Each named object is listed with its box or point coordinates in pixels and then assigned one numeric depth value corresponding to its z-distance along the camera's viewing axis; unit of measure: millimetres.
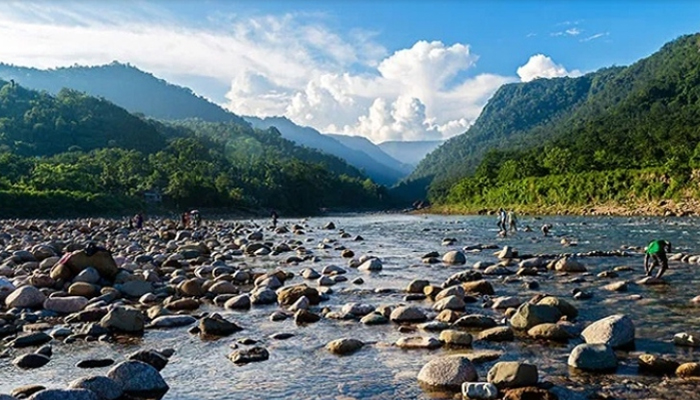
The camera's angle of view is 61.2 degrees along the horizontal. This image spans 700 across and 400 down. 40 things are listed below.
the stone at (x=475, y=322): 12633
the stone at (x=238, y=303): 15523
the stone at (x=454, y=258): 25062
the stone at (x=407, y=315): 13366
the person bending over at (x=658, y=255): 18750
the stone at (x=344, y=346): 11180
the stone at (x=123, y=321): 12672
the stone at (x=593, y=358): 9570
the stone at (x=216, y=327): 12609
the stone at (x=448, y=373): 8930
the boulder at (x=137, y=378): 8805
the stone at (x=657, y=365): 9328
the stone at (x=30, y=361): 10234
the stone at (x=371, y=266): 23328
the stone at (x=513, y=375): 8711
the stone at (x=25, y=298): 15063
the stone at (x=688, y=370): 9000
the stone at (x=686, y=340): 10711
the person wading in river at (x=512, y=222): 47406
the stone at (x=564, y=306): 13266
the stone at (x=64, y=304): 14746
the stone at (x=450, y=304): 14372
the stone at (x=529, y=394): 8141
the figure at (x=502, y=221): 44781
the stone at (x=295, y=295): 15992
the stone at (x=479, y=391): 8328
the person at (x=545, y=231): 42169
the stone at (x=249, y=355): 10688
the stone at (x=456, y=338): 11203
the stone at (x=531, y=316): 12273
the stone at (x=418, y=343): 11133
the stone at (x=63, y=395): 7660
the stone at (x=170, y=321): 13297
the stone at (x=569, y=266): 21266
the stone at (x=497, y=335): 11508
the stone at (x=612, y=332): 10859
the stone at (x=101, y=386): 8305
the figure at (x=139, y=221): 52375
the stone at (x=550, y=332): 11456
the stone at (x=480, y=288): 16812
